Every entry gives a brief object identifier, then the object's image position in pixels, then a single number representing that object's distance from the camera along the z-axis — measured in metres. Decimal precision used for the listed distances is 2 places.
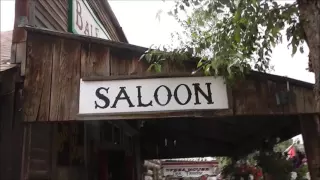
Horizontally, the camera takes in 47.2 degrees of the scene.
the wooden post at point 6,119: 4.16
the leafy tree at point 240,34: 2.72
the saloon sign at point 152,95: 3.79
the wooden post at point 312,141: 3.80
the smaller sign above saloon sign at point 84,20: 5.82
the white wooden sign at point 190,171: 18.64
